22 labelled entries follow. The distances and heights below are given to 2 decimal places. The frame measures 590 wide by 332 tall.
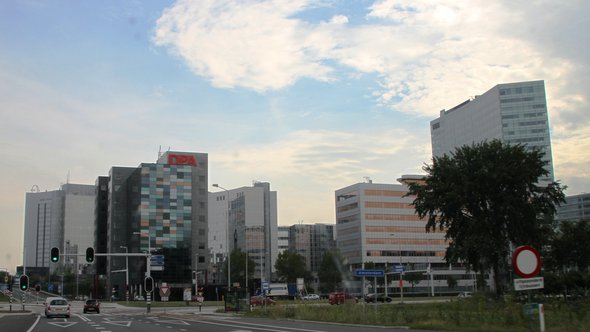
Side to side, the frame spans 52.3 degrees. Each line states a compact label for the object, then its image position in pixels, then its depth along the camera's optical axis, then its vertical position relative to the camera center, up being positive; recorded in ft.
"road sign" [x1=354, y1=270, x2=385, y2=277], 101.91 -2.20
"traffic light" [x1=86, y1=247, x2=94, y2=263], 147.64 +2.59
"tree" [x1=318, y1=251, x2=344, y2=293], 453.58 -7.76
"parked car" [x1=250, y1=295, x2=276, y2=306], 180.55 -12.28
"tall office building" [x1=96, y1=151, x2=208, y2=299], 478.18 +36.02
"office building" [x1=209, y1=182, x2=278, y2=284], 617.45 -12.08
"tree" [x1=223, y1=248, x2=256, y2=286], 480.23 -3.63
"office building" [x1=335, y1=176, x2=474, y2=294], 465.47 +17.30
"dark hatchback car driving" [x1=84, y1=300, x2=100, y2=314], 193.26 -13.13
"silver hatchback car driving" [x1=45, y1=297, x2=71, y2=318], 146.92 -10.06
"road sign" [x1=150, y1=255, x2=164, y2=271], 214.28 +1.50
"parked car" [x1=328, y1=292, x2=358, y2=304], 227.49 -14.34
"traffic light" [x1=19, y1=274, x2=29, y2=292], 175.73 -4.33
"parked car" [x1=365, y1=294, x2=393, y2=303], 256.27 -17.73
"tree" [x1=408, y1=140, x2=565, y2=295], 161.68 +15.76
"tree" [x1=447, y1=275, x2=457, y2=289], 460.34 -18.22
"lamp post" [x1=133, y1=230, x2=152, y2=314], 176.23 -3.44
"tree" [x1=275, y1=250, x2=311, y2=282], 462.19 -4.07
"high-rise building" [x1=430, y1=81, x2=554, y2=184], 627.05 +147.26
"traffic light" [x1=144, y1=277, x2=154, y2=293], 170.81 -5.61
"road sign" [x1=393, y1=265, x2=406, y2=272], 165.78 -2.66
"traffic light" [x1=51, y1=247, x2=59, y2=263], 140.36 +2.88
